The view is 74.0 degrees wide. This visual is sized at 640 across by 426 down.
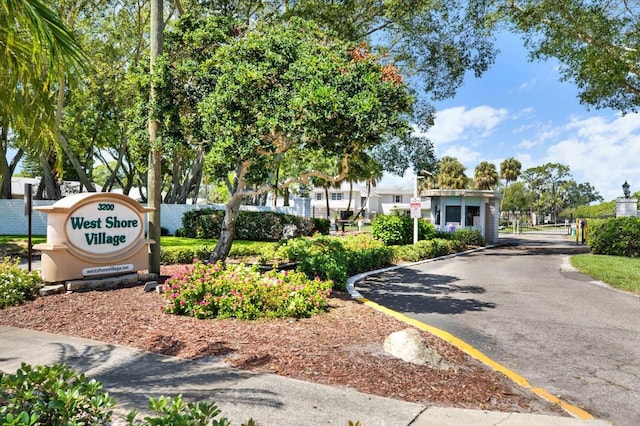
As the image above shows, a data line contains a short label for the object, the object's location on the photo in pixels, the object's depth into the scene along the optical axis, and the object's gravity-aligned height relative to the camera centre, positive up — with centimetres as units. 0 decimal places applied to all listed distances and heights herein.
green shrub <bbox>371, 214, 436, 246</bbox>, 1991 -58
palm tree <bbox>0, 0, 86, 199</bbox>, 387 +162
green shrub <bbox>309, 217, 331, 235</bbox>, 2818 -55
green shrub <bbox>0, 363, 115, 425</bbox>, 279 -127
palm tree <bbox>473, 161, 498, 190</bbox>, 5856 +584
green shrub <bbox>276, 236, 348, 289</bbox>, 1037 -111
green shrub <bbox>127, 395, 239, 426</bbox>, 259 -126
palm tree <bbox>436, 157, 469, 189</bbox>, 5431 +544
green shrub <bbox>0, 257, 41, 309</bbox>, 804 -137
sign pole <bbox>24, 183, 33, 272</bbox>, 1027 +36
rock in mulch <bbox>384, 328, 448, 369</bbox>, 530 -171
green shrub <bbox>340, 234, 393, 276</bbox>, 1305 -126
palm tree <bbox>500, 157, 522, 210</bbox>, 6662 +770
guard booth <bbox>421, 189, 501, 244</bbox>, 2719 +62
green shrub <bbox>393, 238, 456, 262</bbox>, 1686 -143
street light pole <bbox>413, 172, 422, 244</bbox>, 1917 -54
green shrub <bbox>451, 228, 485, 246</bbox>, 2461 -112
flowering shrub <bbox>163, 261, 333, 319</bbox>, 726 -141
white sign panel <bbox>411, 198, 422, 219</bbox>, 1844 +40
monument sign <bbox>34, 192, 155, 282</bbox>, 899 -50
